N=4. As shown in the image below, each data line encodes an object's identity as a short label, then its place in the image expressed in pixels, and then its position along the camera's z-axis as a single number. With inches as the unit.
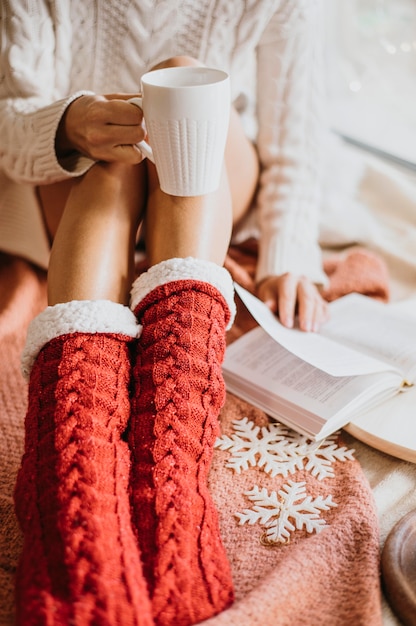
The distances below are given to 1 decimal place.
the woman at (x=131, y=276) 20.0
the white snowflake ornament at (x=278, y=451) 28.5
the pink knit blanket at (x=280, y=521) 21.6
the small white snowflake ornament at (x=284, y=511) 25.3
